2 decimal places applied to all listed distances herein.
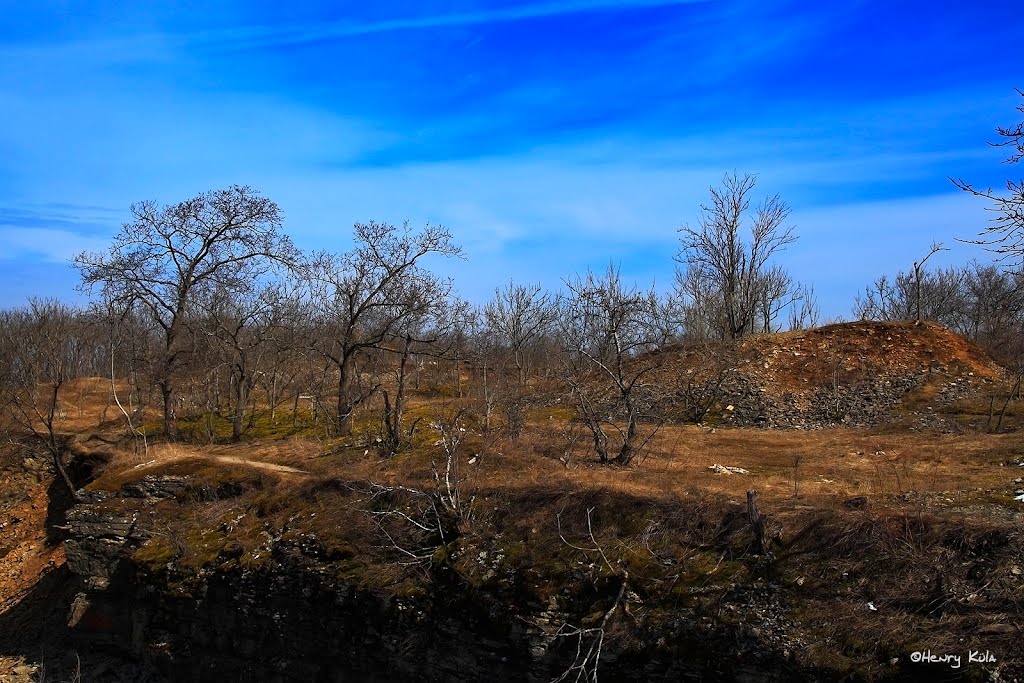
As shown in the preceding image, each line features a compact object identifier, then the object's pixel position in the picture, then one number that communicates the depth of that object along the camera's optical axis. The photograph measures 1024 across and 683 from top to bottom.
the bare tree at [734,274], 35.28
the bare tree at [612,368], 16.02
